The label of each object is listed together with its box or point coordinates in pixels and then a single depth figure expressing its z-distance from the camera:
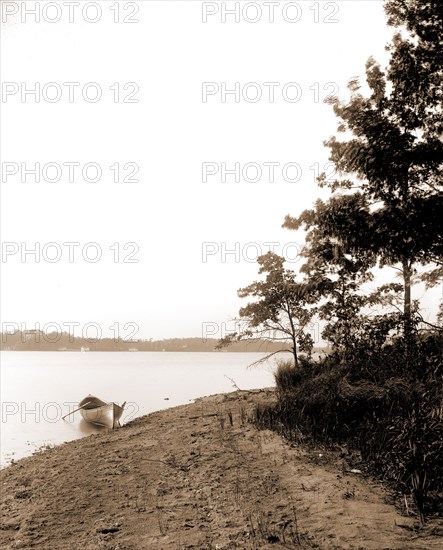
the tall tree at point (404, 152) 9.95
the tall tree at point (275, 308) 16.50
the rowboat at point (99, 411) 24.27
